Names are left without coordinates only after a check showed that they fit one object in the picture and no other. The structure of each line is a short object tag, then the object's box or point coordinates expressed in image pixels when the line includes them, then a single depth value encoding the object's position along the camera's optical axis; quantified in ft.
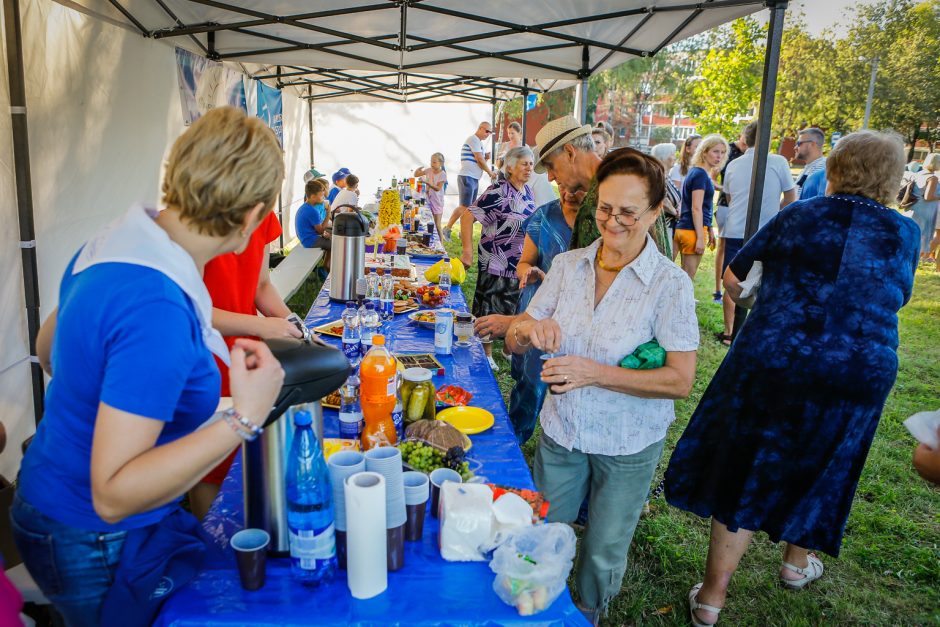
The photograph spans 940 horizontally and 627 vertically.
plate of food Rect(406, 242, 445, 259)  17.16
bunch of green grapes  5.14
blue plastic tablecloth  3.82
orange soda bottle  5.77
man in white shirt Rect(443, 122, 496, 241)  32.58
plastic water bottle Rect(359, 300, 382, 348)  8.72
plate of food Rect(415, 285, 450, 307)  11.58
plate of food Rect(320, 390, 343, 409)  6.90
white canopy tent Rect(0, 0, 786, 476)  9.32
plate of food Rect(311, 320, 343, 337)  9.59
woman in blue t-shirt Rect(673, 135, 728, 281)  19.67
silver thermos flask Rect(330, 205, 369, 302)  11.50
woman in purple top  15.05
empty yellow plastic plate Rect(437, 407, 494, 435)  6.47
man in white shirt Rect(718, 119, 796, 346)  17.67
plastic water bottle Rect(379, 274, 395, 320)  10.84
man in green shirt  9.10
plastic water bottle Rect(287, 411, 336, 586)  3.86
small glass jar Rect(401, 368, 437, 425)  6.33
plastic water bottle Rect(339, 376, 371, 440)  6.10
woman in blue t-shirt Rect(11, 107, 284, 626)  3.10
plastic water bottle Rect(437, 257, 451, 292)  12.52
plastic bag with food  3.91
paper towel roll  3.74
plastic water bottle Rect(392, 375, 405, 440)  6.05
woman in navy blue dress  6.65
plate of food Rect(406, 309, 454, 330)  10.25
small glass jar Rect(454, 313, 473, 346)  9.49
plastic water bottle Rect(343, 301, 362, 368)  8.30
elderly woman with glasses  5.96
